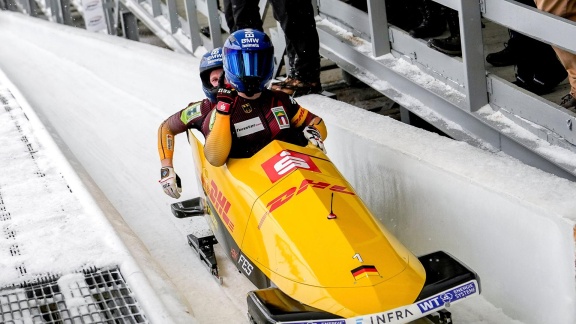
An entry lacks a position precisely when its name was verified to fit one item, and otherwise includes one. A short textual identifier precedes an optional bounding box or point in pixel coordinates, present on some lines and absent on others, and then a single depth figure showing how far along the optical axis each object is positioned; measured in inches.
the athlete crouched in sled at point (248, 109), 250.7
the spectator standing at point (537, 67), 302.4
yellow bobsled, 198.1
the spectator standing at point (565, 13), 262.7
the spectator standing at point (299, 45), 363.6
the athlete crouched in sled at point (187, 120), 285.4
